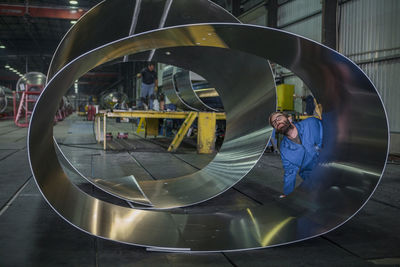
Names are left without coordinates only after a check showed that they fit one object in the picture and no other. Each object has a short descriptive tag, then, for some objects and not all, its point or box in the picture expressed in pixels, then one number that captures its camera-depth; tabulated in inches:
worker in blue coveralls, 141.7
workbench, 318.3
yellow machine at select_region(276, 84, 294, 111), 495.8
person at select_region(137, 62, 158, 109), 407.6
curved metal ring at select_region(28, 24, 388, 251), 100.7
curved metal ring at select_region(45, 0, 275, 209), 149.8
